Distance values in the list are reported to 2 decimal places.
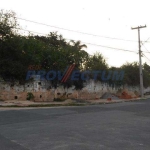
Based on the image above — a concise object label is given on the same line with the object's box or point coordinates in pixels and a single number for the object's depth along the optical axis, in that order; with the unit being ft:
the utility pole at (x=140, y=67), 119.14
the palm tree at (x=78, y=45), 131.75
